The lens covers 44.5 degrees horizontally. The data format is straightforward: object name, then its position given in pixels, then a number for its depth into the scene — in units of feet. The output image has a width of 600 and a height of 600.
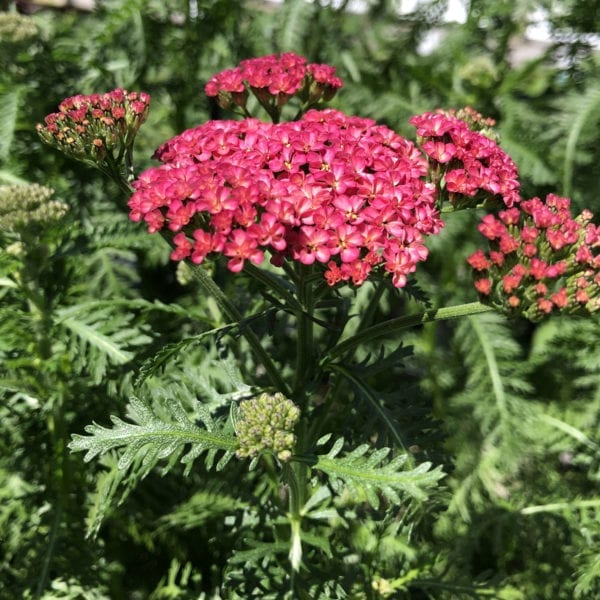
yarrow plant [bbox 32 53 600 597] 0.53
